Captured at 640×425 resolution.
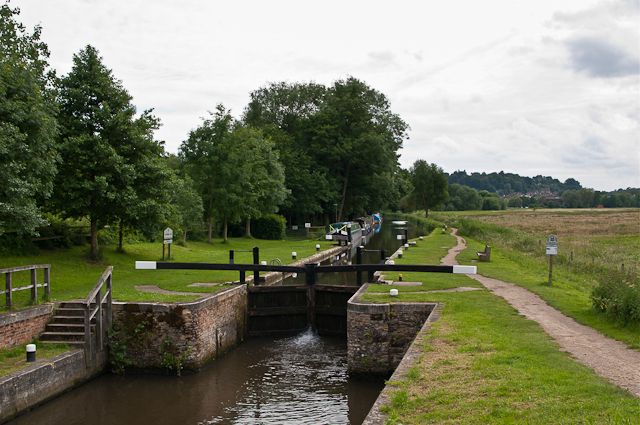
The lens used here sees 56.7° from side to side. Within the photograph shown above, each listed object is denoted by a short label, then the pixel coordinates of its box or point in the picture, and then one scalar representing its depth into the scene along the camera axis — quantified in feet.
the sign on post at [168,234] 83.53
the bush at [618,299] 40.78
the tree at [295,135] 193.36
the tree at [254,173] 132.16
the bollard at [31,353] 41.43
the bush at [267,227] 157.17
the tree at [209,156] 131.03
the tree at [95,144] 73.61
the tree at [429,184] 302.45
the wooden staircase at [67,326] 47.60
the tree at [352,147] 208.74
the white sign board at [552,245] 63.46
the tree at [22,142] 51.44
